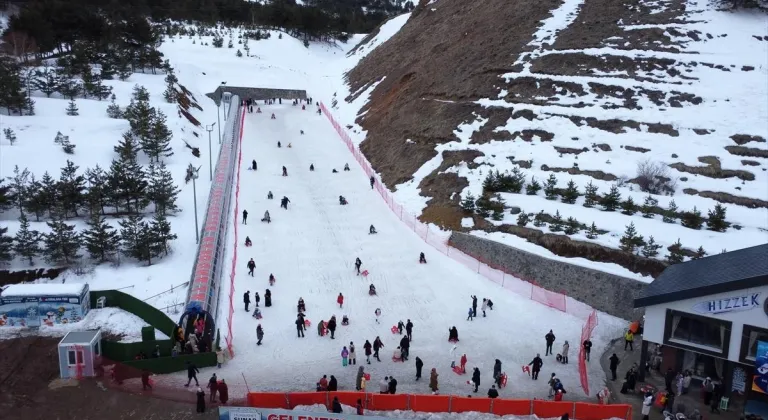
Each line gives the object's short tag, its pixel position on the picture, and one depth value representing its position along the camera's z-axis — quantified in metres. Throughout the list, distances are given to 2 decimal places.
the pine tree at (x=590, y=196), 31.06
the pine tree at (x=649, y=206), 29.61
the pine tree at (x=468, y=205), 32.88
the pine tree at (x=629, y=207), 29.84
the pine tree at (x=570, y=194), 31.56
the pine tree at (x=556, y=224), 29.39
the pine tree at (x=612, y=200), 30.17
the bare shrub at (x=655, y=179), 31.62
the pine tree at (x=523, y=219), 30.75
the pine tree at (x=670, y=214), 29.05
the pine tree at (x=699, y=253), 26.06
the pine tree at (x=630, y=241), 26.89
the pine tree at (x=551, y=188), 32.34
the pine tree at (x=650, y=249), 26.31
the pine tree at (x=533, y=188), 32.92
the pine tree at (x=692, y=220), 28.19
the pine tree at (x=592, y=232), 28.30
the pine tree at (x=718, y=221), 27.84
